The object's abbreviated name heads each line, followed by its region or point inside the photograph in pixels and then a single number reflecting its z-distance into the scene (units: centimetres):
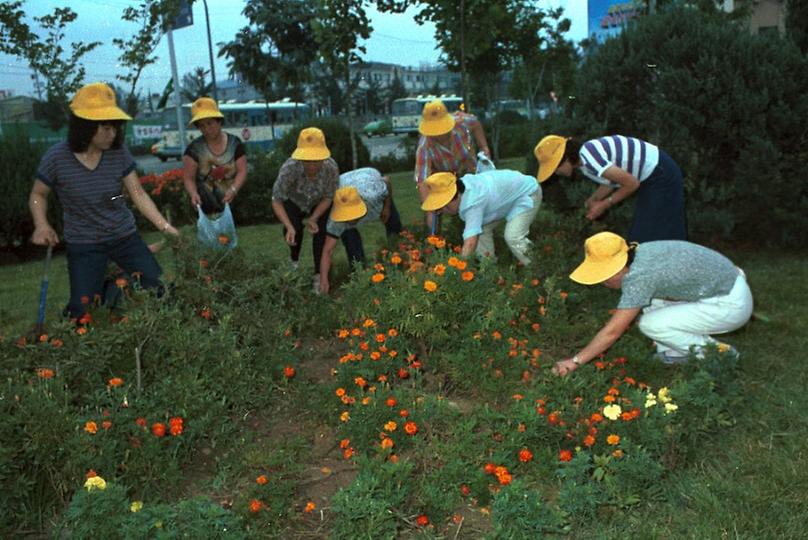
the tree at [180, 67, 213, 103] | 5416
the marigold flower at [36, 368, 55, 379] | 331
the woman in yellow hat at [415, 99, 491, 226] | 598
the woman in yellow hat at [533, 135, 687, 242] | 472
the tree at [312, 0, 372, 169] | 1014
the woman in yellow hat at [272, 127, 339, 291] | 563
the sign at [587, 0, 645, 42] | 1551
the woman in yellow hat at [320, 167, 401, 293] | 565
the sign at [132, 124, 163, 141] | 4734
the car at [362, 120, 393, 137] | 5291
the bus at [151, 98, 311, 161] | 3856
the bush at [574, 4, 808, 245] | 657
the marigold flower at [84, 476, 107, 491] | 272
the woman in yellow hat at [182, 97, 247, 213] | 568
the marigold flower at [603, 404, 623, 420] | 317
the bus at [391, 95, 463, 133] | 4828
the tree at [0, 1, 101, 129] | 1282
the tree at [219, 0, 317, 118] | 2497
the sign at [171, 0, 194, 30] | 1450
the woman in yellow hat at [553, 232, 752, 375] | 366
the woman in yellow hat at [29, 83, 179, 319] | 440
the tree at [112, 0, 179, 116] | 1595
